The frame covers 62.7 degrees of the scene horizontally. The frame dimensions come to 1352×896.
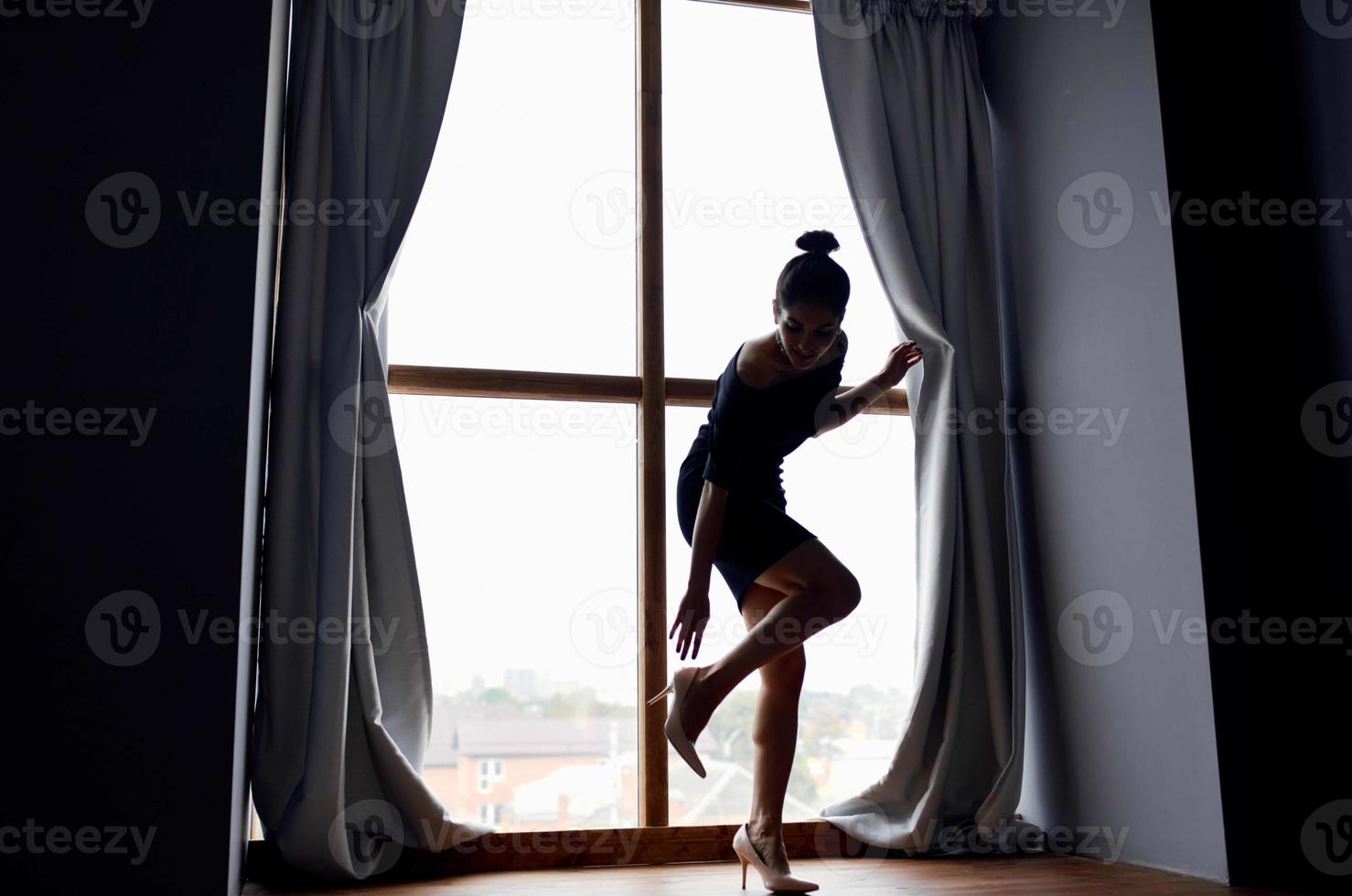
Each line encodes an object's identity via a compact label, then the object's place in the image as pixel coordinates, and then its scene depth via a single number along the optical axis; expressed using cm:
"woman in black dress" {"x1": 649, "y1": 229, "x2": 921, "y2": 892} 233
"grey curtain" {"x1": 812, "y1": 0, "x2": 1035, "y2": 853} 297
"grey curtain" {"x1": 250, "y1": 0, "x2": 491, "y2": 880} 254
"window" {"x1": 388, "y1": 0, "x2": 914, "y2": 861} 296
